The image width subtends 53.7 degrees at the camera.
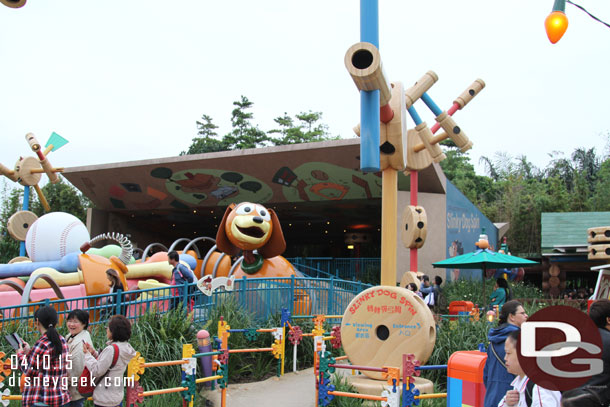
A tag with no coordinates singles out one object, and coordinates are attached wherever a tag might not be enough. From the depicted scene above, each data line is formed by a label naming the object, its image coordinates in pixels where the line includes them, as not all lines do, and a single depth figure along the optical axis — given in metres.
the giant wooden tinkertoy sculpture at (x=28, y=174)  20.97
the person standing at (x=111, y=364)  4.94
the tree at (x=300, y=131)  58.38
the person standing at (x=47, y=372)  4.77
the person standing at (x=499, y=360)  4.43
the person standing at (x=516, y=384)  3.68
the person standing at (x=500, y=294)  11.76
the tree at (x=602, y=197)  31.82
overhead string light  6.51
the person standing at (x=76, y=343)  4.94
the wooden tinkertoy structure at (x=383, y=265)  6.64
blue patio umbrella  12.70
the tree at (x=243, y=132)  57.12
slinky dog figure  13.61
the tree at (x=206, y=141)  57.62
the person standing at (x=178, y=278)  10.16
